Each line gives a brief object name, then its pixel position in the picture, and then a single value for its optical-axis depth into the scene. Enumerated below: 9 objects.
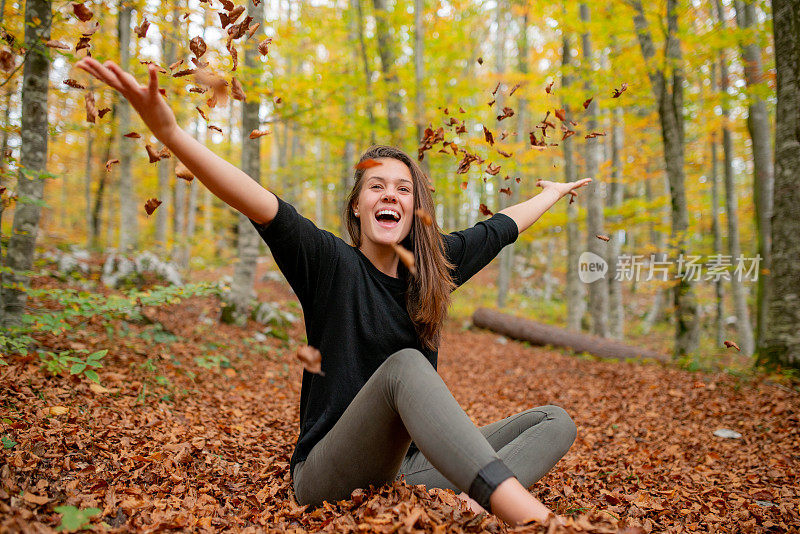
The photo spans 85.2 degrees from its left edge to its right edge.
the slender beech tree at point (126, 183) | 9.08
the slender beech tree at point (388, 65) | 7.79
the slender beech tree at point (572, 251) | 10.01
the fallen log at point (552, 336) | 7.94
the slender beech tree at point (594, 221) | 8.82
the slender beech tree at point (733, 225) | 9.42
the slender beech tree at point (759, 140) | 7.17
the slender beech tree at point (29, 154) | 3.43
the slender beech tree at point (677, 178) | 6.63
